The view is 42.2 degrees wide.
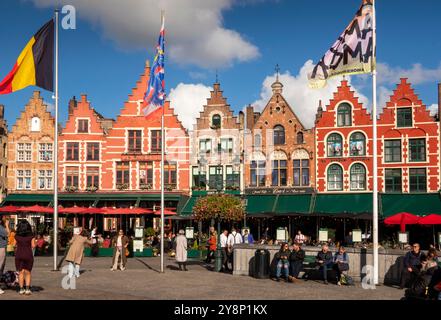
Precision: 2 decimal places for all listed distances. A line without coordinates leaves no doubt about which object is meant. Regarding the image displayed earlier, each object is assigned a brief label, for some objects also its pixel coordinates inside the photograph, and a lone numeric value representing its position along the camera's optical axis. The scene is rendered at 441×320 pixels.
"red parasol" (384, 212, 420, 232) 30.54
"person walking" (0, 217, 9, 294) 14.09
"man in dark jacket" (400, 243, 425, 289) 16.69
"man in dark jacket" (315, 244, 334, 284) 18.70
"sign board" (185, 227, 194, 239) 33.16
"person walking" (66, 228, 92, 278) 16.69
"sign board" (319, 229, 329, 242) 32.50
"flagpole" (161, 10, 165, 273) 20.16
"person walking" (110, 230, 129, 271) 22.25
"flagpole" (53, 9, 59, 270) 20.80
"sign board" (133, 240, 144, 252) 30.55
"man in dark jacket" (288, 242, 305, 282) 19.20
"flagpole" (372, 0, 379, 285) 17.77
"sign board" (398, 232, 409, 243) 30.48
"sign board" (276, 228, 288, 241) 33.09
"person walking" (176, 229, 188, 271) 22.05
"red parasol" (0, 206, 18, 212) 35.74
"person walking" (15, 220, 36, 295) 13.98
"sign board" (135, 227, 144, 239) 33.28
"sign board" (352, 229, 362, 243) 31.05
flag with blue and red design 21.25
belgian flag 20.08
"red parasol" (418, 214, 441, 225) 31.33
